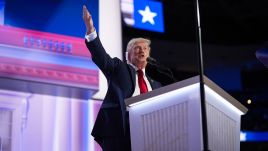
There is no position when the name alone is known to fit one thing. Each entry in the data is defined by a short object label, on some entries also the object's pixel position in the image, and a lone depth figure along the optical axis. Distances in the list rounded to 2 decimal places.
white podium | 3.44
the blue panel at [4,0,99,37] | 4.57
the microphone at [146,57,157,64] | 4.56
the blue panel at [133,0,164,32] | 6.11
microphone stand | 3.21
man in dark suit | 4.18
